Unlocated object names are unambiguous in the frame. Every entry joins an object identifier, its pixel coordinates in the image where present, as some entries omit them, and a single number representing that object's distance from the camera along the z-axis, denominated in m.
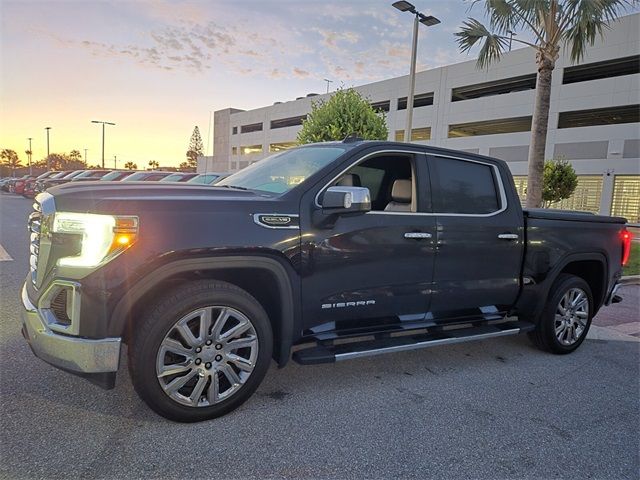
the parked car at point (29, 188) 24.48
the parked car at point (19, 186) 29.52
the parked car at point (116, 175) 18.93
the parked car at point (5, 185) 37.94
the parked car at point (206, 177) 12.17
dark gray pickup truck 2.54
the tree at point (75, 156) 107.83
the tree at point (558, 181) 20.53
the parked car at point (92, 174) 20.24
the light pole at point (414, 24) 12.43
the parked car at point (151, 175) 16.52
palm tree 10.41
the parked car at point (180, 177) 16.45
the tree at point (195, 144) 102.84
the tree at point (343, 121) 12.09
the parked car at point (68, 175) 21.46
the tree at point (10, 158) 107.06
